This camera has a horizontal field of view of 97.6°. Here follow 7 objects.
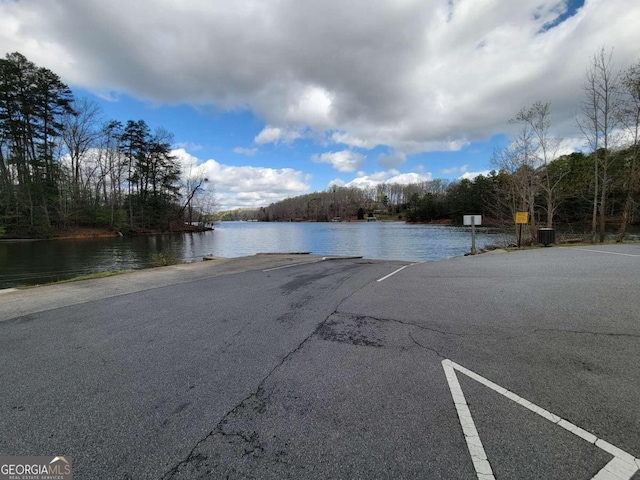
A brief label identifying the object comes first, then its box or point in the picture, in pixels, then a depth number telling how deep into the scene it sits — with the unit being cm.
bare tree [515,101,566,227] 1900
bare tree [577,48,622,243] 1738
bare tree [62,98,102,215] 3719
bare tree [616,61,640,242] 1666
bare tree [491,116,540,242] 1941
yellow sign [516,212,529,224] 1594
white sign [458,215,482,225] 1549
